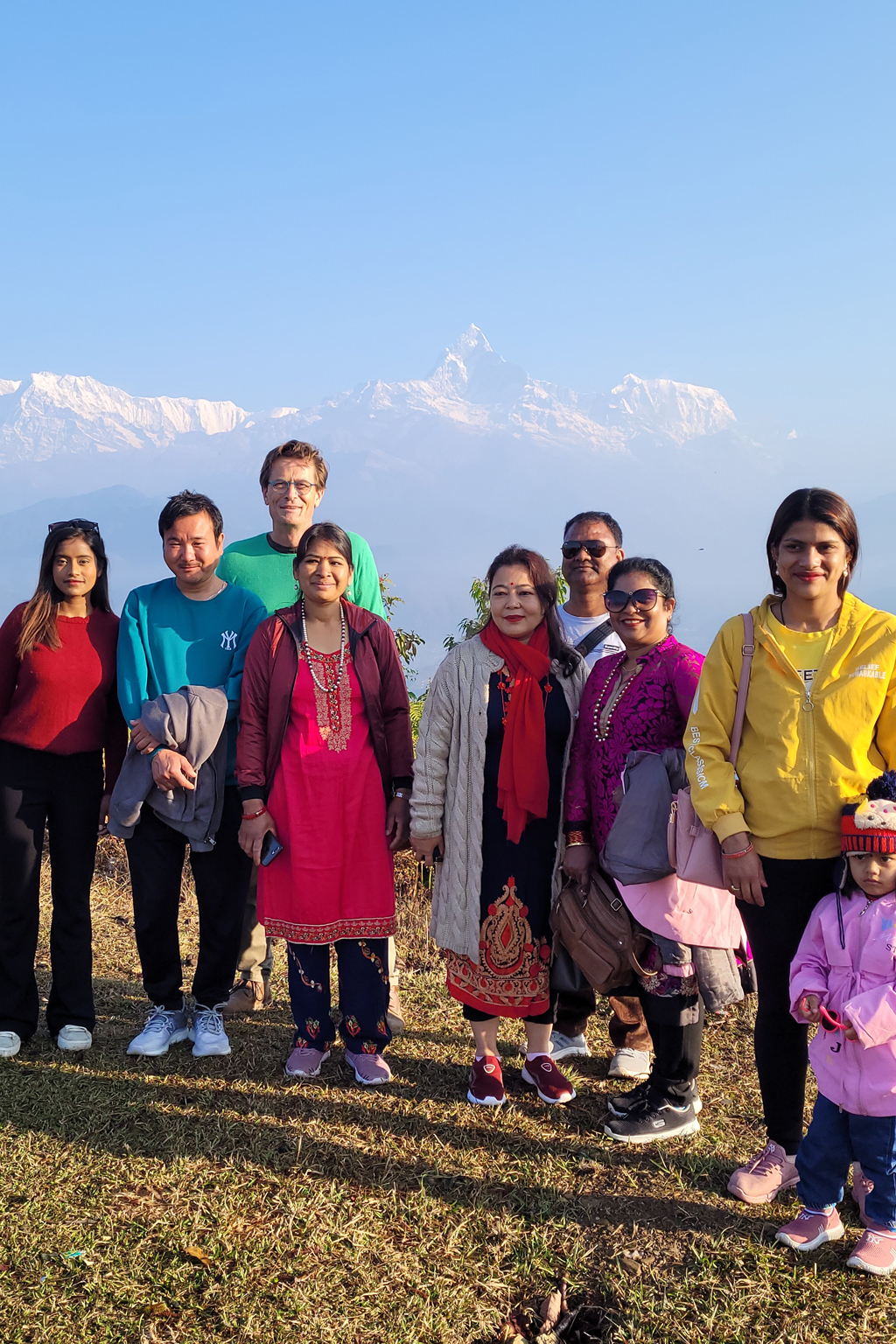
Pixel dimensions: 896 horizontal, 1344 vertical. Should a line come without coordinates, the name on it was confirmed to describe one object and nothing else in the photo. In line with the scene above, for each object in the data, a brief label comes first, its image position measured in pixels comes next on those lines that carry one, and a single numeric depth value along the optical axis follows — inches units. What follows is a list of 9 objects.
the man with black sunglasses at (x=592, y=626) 165.8
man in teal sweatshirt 163.6
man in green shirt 174.9
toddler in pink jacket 110.7
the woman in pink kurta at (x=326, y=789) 155.9
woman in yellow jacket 117.1
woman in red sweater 165.6
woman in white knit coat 147.5
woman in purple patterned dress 140.6
